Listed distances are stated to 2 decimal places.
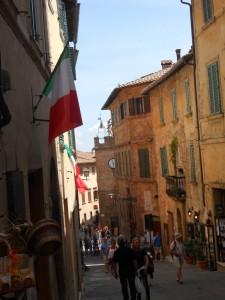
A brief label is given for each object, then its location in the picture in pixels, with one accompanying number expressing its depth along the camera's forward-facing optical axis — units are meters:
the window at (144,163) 36.55
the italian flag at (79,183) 21.95
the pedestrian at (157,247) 28.26
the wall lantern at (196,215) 24.21
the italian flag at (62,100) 6.98
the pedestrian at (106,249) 25.30
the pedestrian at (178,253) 16.56
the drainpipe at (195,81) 22.28
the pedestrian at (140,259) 12.18
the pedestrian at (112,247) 19.36
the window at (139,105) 37.84
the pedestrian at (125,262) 11.54
